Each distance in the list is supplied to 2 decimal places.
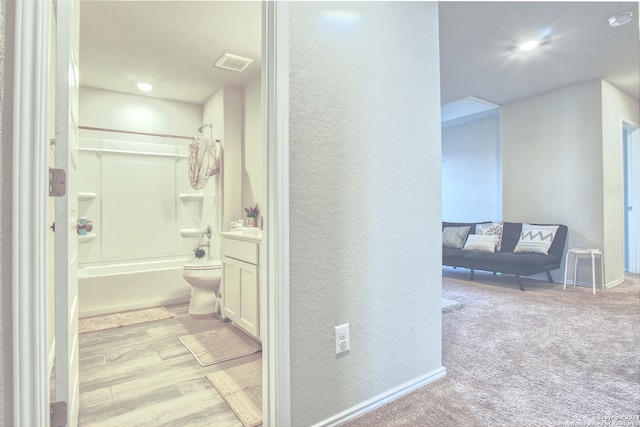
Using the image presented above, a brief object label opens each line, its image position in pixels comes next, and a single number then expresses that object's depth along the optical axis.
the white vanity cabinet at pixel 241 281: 2.29
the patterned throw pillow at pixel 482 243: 4.31
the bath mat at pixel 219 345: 2.18
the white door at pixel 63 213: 1.05
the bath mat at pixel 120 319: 2.74
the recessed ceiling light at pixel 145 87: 3.66
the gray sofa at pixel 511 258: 3.78
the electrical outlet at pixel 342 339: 1.42
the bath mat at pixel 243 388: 1.54
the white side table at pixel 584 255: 3.69
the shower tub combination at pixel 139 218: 3.34
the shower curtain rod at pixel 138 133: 3.62
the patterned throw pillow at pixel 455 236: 4.73
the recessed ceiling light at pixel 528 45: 3.06
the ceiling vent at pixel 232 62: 3.02
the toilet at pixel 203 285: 3.06
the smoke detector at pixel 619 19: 2.63
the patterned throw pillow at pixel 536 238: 4.00
